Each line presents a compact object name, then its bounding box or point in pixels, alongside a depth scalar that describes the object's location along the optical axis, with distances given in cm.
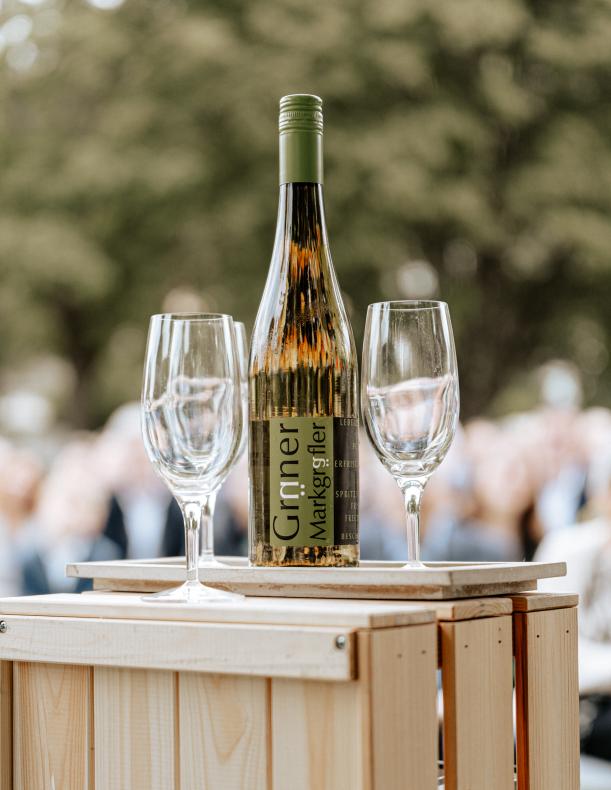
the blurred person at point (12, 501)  409
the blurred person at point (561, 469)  414
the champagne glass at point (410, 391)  98
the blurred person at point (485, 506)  394
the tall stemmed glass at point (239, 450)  101
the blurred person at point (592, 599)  326
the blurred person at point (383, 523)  414
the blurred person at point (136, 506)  398
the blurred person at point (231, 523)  410
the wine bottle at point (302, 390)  99
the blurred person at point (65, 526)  392
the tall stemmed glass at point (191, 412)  97
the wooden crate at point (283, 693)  83
